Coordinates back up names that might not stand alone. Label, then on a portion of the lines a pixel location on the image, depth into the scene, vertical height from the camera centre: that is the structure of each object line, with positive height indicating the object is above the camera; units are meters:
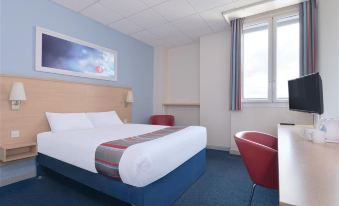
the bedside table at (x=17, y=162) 2.21 -0.81
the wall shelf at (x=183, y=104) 4.68 -0.01
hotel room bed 1.47 -0.60
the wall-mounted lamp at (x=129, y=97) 3.96 +0.15
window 3.37 +0.97
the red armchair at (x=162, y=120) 4.45 -0.42
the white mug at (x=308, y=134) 1.45 -0.26
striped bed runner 1.54 -0.48
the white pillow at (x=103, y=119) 3.12 -0.29
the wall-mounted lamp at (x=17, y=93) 2.22 +0.13
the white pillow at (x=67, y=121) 2.56 -0.28
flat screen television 1.69 +0.12
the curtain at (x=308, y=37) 2.93 +1.15
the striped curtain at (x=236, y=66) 3.70 +0.82
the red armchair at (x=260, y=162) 1.38 -0.47
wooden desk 0.52 -0.28
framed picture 2.70 +0.83
